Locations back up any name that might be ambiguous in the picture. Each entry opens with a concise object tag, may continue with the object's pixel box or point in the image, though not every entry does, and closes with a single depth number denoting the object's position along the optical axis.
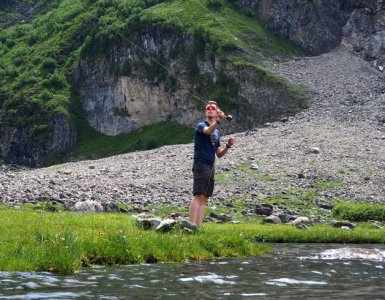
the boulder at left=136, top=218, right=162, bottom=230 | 18.22
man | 18.12
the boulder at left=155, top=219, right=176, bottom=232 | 17.22
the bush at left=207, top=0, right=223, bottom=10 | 88.91
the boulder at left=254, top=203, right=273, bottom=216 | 31.08
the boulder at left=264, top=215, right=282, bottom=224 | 28.80
